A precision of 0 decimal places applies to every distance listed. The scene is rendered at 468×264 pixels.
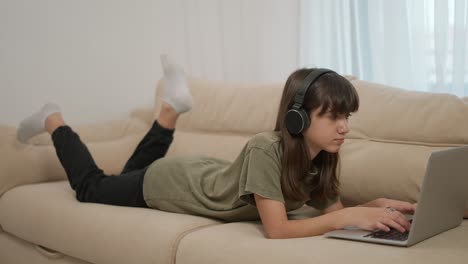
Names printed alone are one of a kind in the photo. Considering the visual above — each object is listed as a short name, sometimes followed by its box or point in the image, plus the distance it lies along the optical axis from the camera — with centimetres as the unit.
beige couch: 134
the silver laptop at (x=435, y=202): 122
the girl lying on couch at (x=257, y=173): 148
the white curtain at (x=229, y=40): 306
